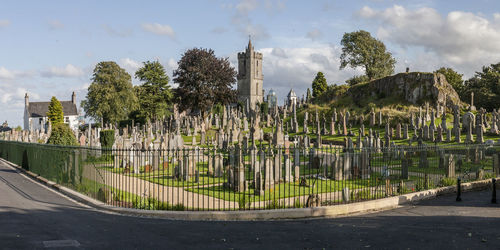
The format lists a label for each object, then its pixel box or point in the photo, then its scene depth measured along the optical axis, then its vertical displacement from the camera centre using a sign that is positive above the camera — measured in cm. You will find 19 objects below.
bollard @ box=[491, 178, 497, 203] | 1356 -217
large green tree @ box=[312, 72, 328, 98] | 9856 +1187
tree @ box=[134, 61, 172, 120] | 7481 +783
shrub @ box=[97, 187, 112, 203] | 1312 -203
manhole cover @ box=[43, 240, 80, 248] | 839 -231
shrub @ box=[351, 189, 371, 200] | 1356 -210
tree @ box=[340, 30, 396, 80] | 7306 +1435
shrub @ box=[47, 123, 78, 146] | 2753 -23
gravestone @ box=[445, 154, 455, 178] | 1780 -148
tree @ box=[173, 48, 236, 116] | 5997 +777
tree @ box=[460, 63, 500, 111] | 5947 +693
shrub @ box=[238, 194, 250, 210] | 1187 -209
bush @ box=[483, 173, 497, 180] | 1836 -194
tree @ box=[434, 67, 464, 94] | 7034 +979
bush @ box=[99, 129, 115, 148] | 3556 -46
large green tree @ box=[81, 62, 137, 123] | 7188 +665
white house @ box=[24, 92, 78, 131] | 9760 +511
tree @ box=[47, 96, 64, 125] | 8625 +447
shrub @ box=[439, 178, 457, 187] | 1642 -198
